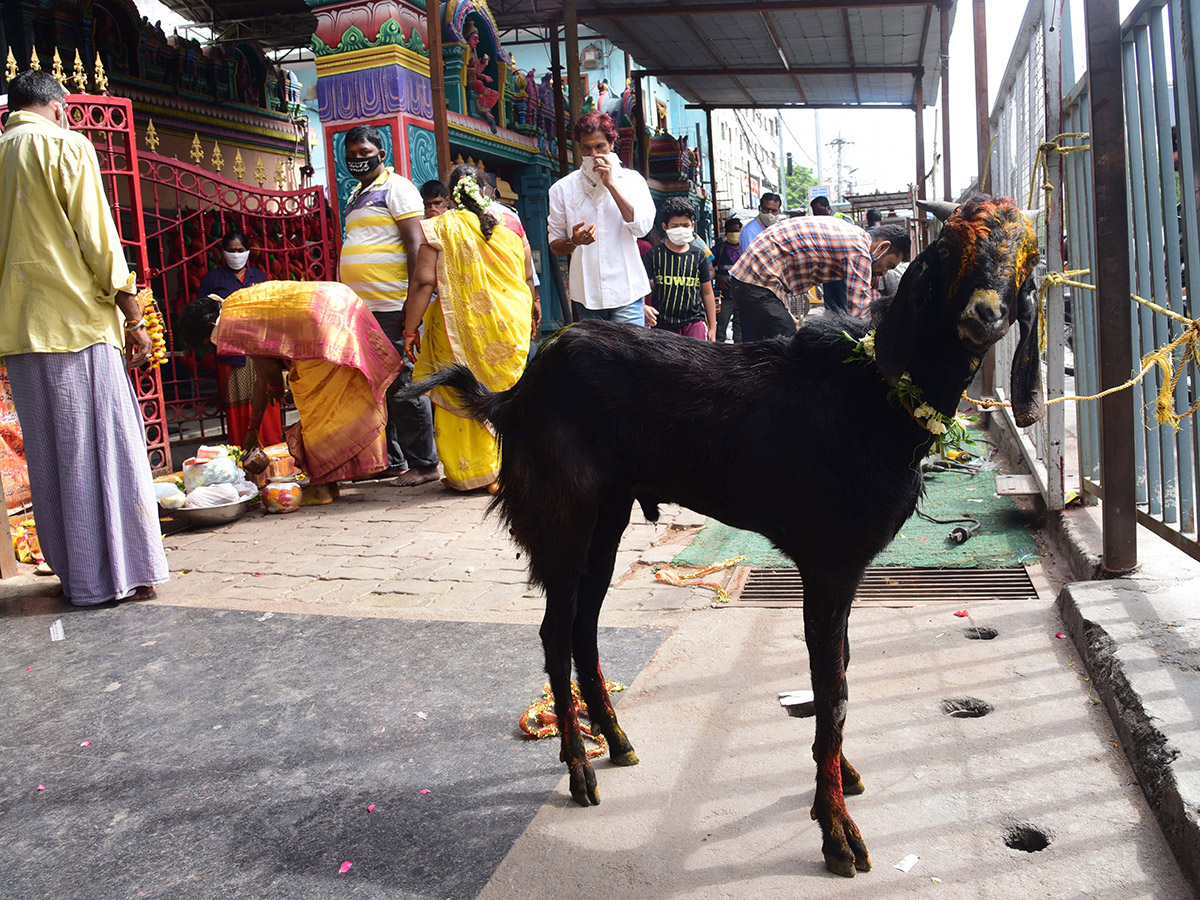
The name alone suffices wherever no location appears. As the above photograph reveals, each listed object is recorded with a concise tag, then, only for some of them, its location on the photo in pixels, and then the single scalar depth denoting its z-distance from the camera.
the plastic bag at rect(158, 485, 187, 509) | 5.89
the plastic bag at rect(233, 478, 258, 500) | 6.21
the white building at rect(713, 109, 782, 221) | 40.44
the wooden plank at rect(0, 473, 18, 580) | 4.90
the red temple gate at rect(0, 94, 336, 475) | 6.05
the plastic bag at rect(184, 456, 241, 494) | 6.09
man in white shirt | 6.03
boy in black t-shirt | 7.19
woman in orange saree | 6.02
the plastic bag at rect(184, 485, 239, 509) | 5.94
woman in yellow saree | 6.06
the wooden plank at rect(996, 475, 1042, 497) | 4.84
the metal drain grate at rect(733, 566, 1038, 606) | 3.92
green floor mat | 4.43
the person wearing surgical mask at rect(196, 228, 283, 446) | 7.70
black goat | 2.11
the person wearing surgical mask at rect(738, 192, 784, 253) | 11.17
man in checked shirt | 6.20
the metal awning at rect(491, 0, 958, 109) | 11.38
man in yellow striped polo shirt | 6.45
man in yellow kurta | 4.14
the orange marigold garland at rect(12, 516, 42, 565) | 5.20
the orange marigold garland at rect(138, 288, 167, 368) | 6.02
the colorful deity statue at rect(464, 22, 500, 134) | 11.10
